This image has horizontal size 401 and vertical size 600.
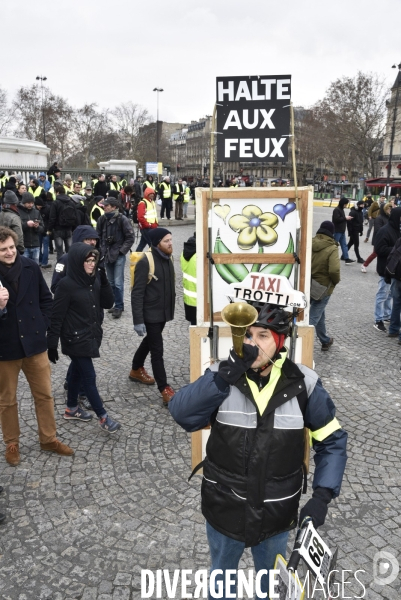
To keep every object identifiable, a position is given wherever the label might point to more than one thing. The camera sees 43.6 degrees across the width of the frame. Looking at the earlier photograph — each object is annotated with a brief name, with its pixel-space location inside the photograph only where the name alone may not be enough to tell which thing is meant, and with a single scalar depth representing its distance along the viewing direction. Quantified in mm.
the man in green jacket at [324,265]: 6605
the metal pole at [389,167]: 34522
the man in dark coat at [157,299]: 5215
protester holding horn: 2217
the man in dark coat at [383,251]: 7898
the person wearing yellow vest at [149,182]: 18391
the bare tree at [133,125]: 68125
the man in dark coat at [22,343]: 4094
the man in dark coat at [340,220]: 12766
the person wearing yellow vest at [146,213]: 11922
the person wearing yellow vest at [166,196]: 19753
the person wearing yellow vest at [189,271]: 5357
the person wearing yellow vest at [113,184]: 17469
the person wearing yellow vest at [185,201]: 21312
